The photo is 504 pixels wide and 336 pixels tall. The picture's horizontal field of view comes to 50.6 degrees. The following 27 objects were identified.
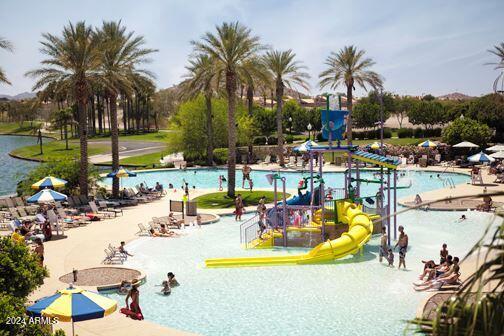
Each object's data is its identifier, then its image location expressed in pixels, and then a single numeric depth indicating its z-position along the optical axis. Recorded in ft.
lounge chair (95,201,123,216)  95.86
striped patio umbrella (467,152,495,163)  124.48
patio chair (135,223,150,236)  78.69
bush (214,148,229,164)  177.27
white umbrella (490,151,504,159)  124.16
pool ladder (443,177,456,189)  124.06
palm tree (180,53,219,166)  138.34
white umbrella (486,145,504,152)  139.85
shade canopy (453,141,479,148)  151.63
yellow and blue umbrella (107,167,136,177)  107.34
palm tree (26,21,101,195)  101.04
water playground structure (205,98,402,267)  71.97
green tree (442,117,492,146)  162.20
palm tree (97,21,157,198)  108.88
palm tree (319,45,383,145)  175.83
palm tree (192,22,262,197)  109.40
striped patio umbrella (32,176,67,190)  90.99
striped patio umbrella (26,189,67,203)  81.71
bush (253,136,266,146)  243.36
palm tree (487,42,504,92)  177.54
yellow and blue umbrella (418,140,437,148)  168.33
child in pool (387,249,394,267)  60.59
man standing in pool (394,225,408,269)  60.18
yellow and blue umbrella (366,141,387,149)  174.44
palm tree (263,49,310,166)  170.60
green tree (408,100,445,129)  289.74
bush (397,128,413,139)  260.83
